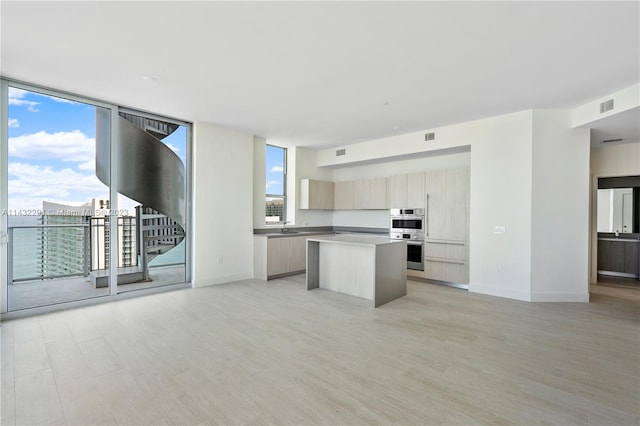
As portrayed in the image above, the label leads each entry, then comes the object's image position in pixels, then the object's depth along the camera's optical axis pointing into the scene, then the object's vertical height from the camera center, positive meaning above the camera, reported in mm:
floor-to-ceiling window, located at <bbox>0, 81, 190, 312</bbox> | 3771 +195
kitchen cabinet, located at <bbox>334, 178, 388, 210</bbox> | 6598 +433
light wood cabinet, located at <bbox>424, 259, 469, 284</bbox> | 5281 -1043
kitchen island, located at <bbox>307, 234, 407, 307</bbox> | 4293 -854
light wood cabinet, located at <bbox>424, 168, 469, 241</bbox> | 5293 +175
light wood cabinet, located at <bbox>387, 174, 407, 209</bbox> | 6105 +460
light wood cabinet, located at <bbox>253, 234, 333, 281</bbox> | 5840 -886
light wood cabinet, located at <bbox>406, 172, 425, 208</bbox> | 5812 +465
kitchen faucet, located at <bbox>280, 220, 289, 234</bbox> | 6758 -344
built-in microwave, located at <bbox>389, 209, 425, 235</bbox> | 5863 -167
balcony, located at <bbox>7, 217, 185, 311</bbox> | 4004 -786
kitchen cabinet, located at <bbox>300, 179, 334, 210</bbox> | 7066 +443
